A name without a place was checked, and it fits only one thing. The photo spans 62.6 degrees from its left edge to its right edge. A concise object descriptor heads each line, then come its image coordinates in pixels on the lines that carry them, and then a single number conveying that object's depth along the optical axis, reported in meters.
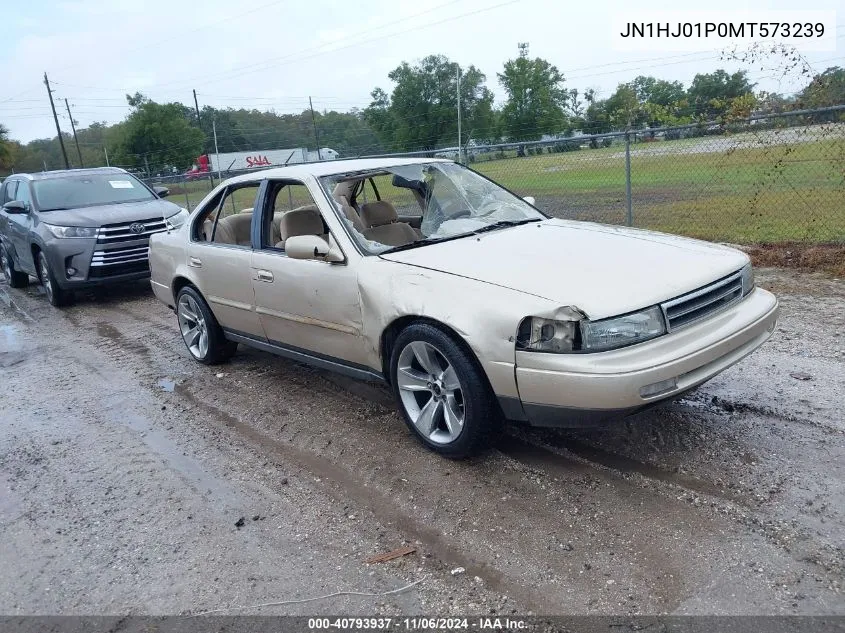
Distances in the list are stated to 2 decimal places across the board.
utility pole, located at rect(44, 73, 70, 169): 50.47
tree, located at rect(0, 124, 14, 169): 62.19
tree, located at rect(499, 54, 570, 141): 51.97
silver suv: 9.02
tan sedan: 3.26
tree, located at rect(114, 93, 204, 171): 65.81
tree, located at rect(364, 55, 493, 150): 58.28
